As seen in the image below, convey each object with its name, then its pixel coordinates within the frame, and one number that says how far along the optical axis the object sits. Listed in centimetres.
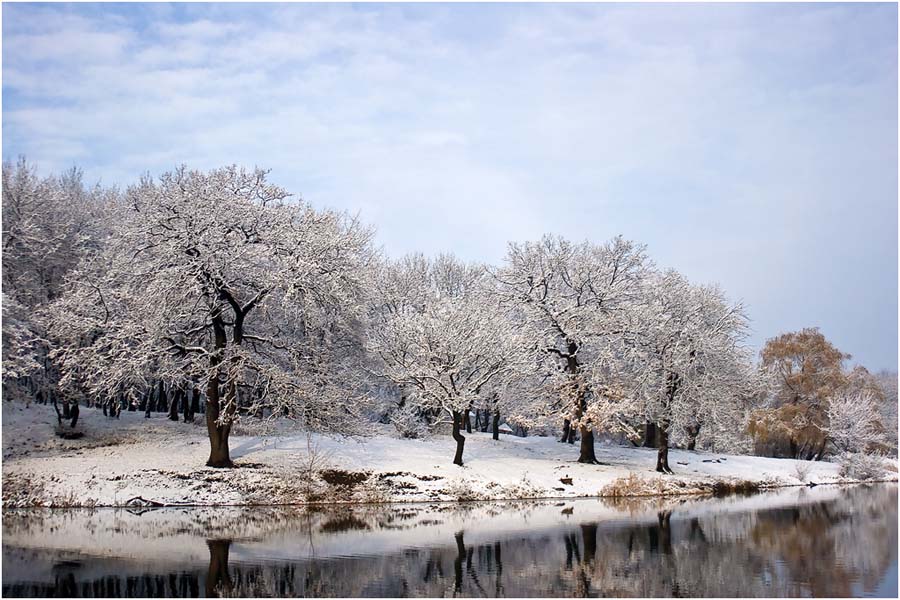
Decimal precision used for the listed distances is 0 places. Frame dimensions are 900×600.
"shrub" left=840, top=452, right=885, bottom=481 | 5075
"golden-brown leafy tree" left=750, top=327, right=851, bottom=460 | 5772
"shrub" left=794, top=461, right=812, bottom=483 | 4809
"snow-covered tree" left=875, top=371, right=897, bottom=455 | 6462
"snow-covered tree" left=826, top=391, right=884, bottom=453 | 5238
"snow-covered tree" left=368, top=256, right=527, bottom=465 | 3969
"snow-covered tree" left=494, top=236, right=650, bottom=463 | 4341
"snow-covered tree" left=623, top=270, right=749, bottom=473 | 4194
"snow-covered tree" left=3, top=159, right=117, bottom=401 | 3299
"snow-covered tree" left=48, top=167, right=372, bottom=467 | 3256
